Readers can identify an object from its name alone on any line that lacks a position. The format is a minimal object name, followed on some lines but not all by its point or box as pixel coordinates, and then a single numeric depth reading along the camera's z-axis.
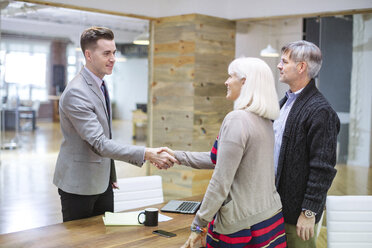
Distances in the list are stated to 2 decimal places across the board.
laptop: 2.74
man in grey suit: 2.65
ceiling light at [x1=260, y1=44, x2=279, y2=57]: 5.61
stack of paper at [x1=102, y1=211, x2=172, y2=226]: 2.44
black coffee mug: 2.42
